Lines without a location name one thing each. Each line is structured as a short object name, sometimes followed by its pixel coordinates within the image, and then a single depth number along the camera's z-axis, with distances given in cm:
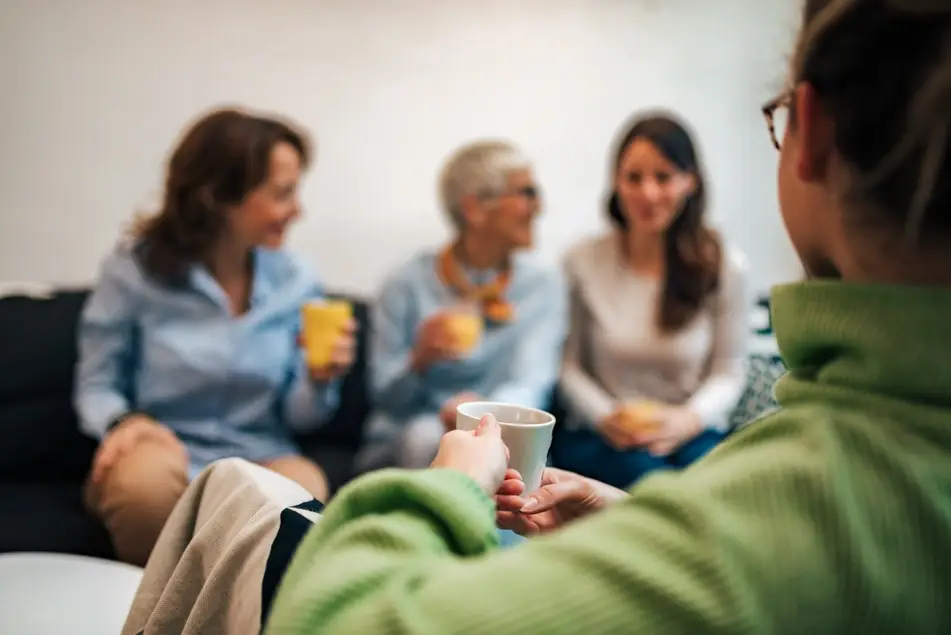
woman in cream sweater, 188
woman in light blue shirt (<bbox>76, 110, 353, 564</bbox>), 159
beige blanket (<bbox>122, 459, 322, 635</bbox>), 58
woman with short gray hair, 190
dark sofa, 166
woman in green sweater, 37
